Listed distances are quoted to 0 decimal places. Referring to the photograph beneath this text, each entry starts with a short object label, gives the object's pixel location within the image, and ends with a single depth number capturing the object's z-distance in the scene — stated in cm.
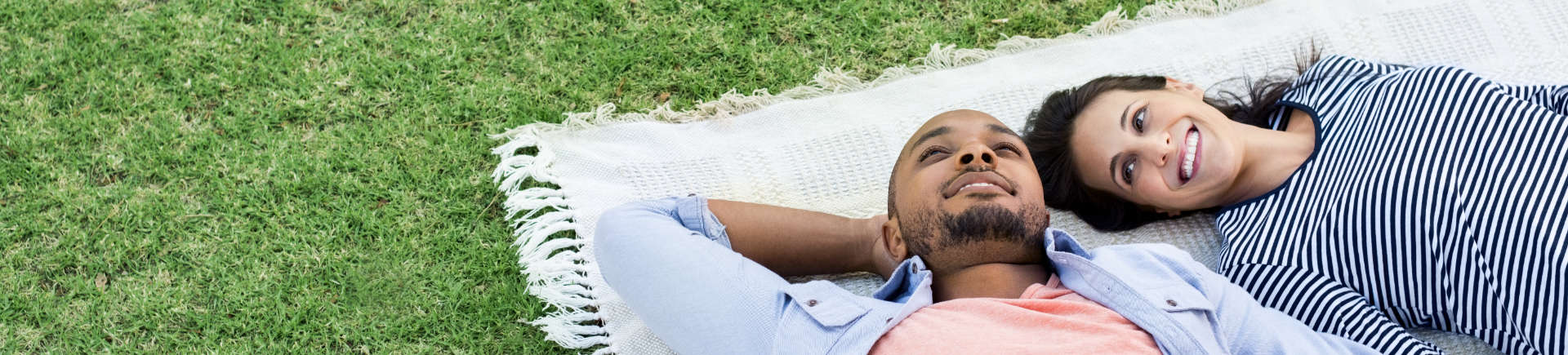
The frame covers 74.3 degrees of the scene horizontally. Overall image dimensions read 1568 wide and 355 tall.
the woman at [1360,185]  249
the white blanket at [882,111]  314
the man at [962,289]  231
